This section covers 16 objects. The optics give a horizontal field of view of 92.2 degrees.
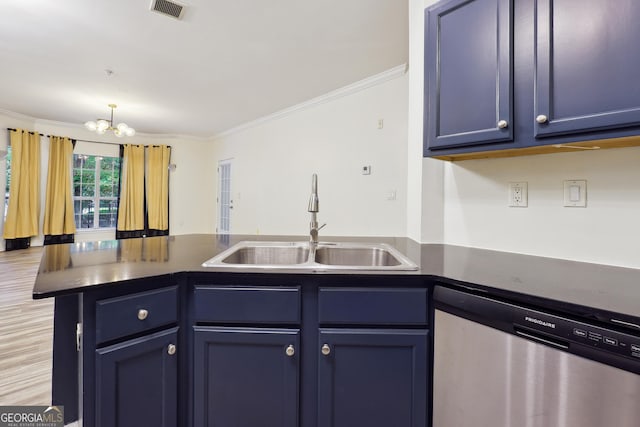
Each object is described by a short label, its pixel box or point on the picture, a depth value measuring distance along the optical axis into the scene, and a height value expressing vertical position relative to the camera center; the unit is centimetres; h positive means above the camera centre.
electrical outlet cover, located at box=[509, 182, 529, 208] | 145 +11
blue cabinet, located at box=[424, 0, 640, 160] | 98 +53
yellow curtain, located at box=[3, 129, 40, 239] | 544 +48
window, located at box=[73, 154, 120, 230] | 653 +51
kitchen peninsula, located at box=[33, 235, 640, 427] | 108 -46
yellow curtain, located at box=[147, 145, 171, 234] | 701 +67
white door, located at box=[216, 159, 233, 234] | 662 +40
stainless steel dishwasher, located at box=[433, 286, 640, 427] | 72 -41
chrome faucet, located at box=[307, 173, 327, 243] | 175 +3
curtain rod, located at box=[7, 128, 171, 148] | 628 +155
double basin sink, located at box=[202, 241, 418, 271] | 164 -21
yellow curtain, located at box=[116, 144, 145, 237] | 687 +54
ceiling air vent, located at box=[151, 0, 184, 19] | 235 +162
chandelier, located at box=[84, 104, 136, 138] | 443 +128
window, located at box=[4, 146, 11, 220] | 544 +48
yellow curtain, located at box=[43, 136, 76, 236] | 598 +45
